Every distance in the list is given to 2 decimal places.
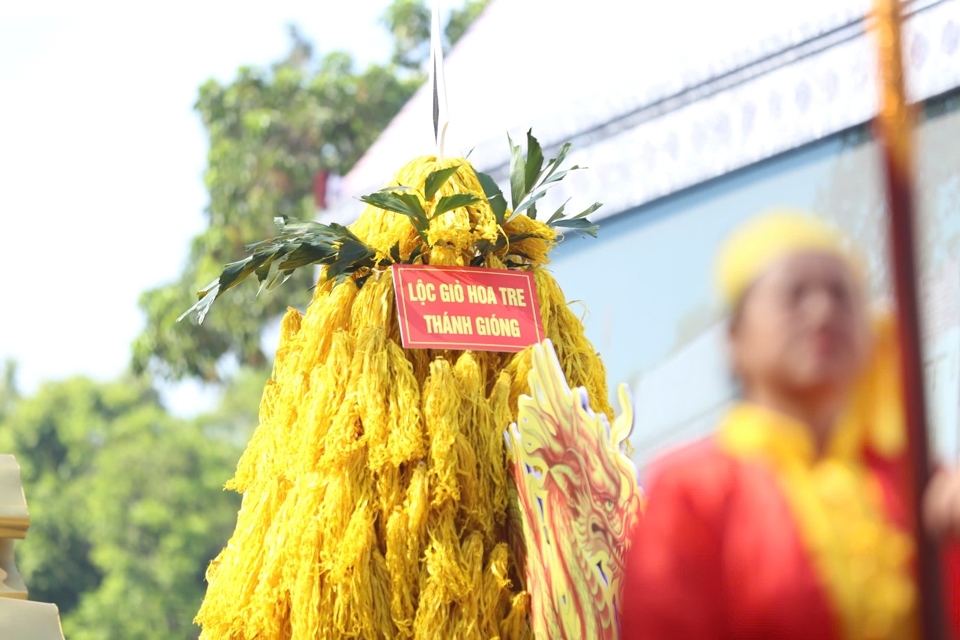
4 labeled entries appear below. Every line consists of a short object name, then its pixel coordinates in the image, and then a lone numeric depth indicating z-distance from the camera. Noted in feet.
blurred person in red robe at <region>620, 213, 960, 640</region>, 13.25
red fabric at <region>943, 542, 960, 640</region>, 13.34
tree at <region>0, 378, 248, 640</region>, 151.60
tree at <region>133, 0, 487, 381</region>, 89.89
